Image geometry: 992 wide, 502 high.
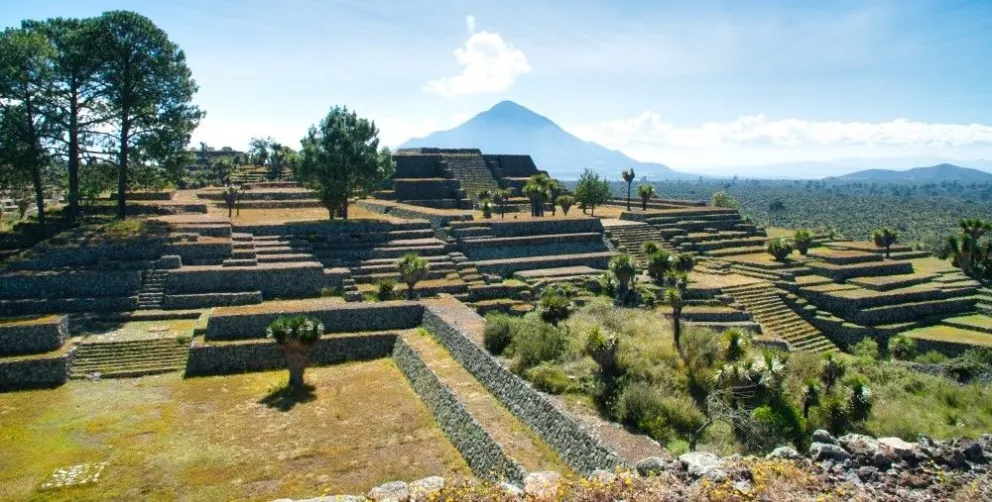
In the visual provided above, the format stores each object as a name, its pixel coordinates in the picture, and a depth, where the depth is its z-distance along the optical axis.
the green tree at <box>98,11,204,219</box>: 33.22
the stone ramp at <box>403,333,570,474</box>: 15.42
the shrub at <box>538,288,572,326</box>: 24.44
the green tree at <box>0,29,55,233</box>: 30.72
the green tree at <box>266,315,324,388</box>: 22.14
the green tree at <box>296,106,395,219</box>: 38.38
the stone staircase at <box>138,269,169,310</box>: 28.61
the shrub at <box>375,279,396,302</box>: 30.53
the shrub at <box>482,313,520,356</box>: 21.64
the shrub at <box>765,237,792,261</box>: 46.88
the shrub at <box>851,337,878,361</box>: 33.83
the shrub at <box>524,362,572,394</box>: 17.98
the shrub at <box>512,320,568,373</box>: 19.62
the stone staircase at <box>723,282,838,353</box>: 35.87
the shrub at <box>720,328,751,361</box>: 19.97
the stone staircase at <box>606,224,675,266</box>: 47.78
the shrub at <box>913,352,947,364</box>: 32.41
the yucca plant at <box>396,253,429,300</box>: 29.03
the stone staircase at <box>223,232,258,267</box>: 31.20
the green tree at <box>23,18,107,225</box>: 32.41
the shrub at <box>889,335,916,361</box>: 33.25
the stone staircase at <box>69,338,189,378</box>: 23.55
